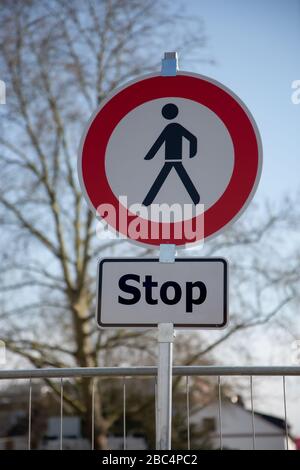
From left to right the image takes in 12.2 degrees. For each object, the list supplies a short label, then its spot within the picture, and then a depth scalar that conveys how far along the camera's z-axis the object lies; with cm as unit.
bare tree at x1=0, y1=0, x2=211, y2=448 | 2117
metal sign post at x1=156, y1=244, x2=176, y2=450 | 415
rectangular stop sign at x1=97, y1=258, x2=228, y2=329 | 421
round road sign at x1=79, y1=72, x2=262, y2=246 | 429
